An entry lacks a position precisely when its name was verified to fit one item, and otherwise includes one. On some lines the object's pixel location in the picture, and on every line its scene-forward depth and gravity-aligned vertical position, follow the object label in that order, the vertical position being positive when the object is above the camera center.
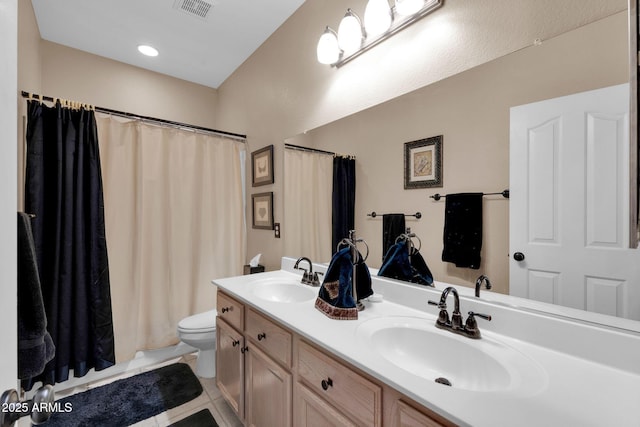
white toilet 1.91 -0.83
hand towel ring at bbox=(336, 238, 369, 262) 1.31 -0.14
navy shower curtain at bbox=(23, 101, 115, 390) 1.74 -0.13
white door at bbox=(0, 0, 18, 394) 0.49 +0.04
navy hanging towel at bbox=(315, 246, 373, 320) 1.11 -0.30
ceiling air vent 1.82 +1.38
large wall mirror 0.84 +0.36
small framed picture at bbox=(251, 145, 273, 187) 2.17 +0.40
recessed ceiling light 2.28 +1.36
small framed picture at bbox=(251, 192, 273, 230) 2.19 +0.04
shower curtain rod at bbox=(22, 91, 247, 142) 1.71 +0.72
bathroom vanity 0.63 -0.42
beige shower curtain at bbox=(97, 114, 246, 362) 2.07 -0.06
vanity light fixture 1.21 +0.91
